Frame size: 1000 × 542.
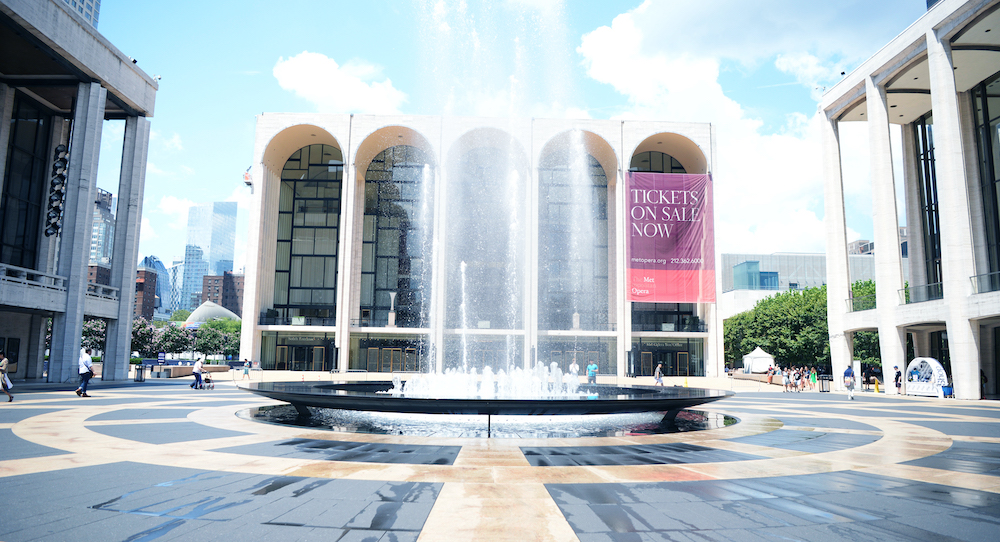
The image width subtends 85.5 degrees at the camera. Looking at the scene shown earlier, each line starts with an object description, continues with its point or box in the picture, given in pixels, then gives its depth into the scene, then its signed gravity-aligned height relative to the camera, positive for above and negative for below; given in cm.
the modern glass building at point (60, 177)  2489 +863
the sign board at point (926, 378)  2617 -155
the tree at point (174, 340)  6963 -30
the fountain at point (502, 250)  4703 +851
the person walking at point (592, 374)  3241 -191
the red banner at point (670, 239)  4591 +885
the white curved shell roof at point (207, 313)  11788 +565
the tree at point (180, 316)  16255 +661
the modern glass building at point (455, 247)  4709 +878
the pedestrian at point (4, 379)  1587 -128
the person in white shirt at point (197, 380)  2473 -192
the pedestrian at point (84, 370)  1762 -110
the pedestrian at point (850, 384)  2362 -168
